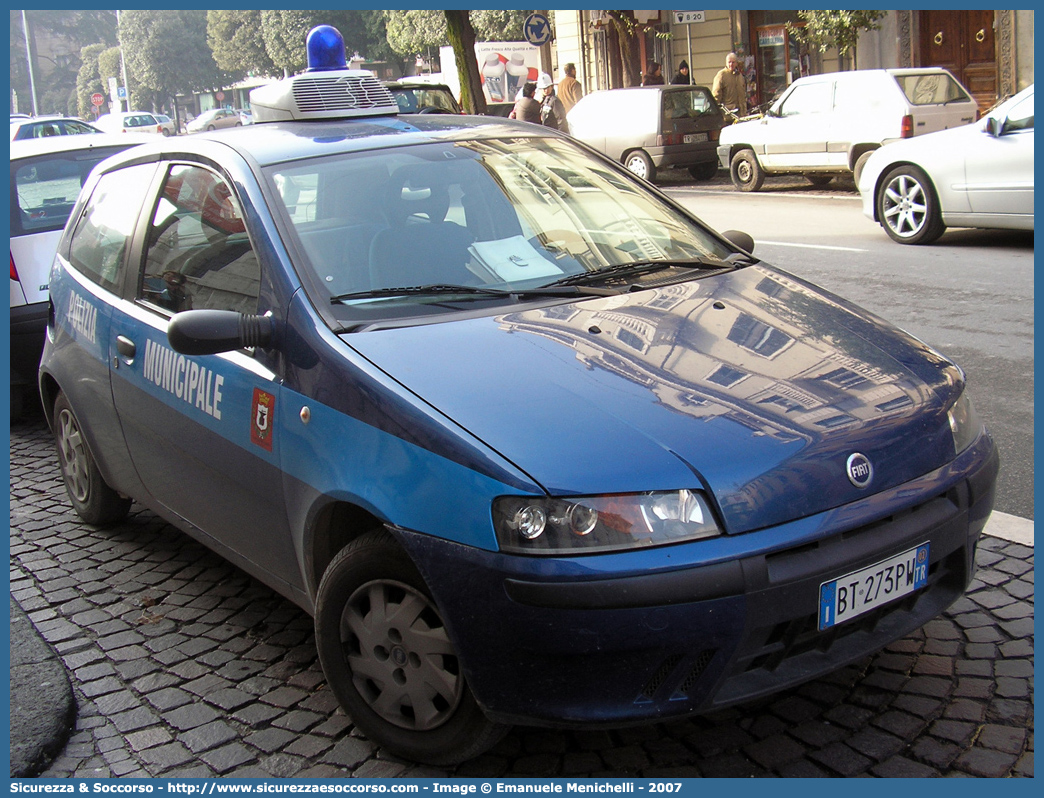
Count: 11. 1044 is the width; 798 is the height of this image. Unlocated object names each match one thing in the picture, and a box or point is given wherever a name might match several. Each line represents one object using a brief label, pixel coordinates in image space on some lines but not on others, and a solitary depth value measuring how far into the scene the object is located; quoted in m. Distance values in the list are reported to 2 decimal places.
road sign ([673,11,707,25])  23.36
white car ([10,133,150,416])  6.75
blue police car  2.53
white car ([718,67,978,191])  15.41
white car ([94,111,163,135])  48.62
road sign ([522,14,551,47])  22.23
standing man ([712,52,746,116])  20.80
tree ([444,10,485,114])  19.89
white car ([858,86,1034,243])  9.95
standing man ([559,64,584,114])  23.08
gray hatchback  18.98
